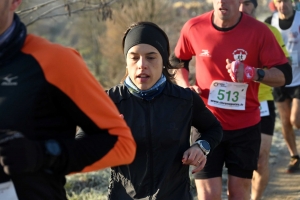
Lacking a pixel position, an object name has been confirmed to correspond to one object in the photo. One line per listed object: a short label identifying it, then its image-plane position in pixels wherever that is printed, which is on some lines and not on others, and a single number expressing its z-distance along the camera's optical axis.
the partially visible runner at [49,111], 3.50
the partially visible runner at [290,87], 12.10
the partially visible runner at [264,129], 9.52
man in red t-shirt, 7.66
